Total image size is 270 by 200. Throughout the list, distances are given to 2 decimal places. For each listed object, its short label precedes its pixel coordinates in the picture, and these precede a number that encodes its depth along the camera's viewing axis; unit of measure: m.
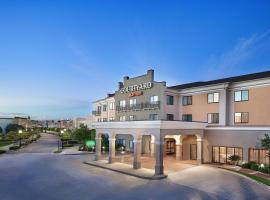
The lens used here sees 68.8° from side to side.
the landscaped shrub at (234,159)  22.97
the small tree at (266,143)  19.75
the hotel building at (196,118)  21.66
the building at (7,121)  84.35
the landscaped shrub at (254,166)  20.74
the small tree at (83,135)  38.72
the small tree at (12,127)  75.90
